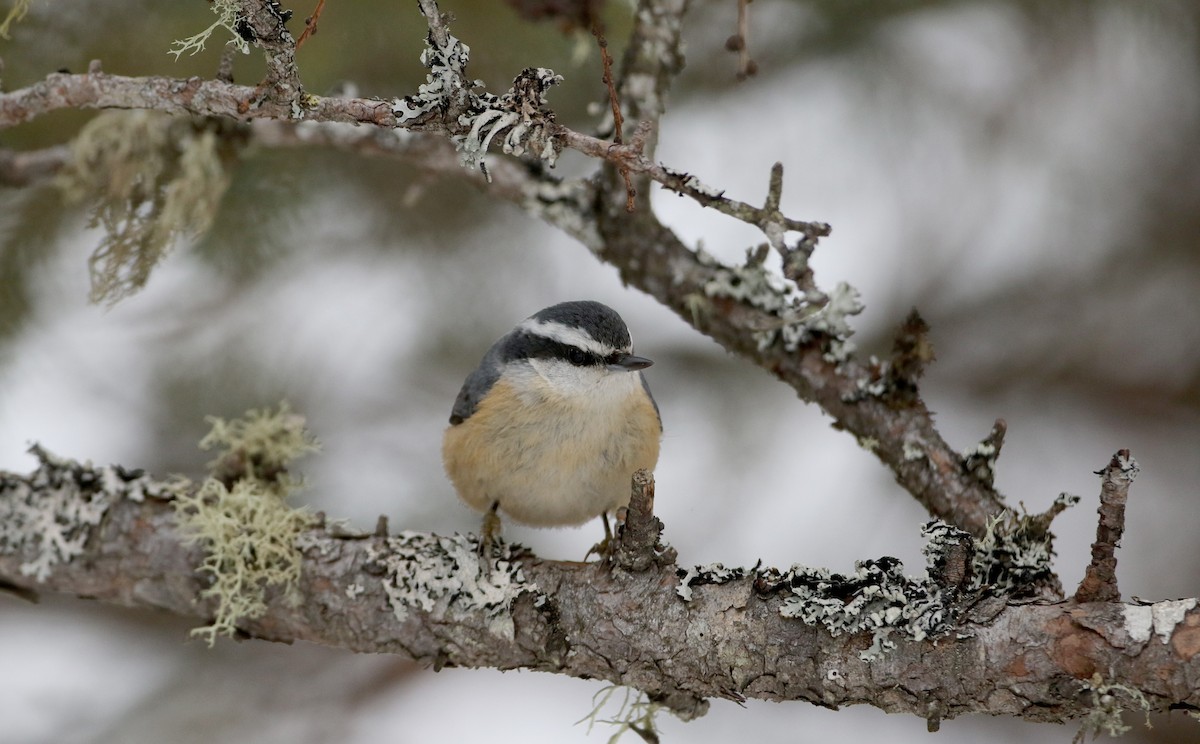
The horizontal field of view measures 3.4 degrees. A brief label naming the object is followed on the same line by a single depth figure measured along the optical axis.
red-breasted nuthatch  5.28
